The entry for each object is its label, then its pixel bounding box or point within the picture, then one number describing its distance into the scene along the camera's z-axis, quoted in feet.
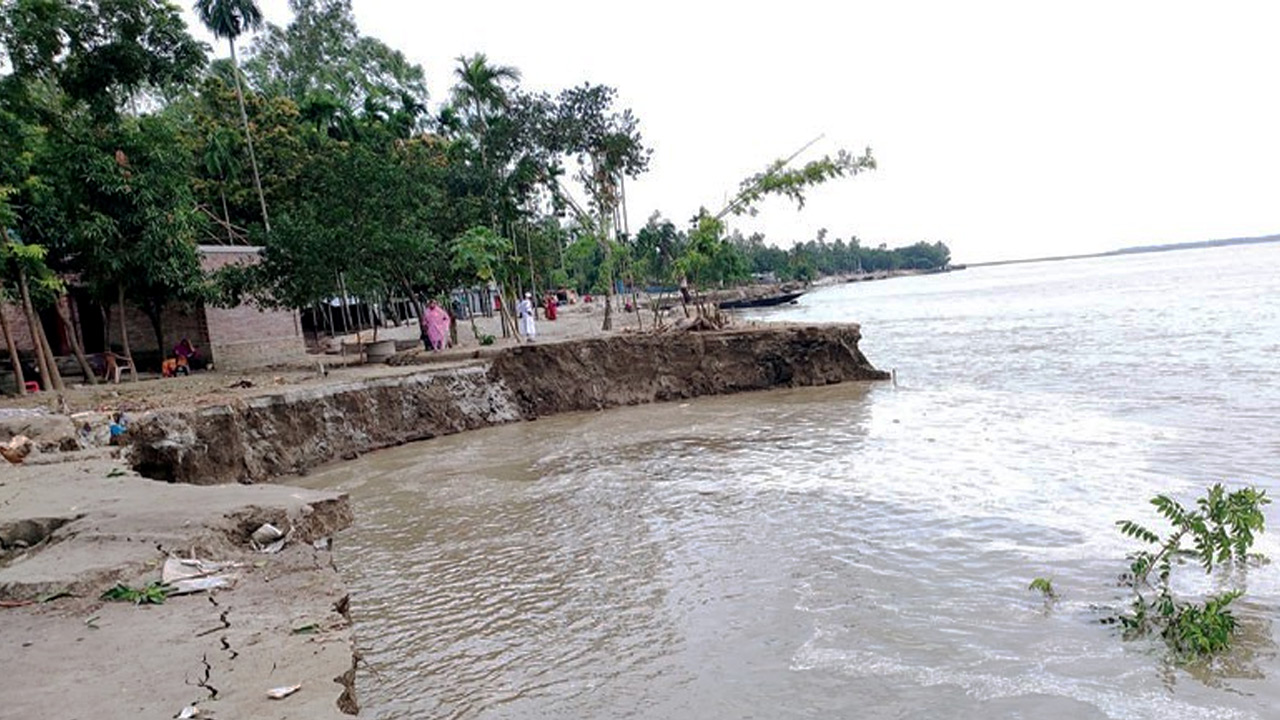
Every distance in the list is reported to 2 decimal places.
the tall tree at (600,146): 82.53
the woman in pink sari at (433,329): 74.64
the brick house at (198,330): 73.36
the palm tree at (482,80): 88.22
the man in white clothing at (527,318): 76.23
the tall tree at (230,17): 97.76
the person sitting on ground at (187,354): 69.72
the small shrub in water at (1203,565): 17.11
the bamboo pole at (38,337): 54.24
